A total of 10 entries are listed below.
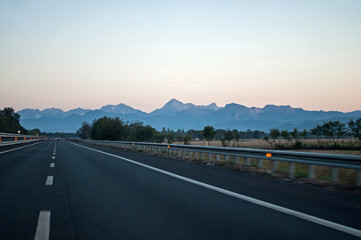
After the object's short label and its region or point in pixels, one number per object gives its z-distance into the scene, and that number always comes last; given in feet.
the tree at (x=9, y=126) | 484.95
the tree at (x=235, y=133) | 620.00
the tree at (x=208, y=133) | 582.35
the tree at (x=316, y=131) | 508.12
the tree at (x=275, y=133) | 515.34
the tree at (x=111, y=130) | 308.60
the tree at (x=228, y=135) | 569.55
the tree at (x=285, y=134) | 513.86
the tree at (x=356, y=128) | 367.86
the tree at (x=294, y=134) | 520.26
